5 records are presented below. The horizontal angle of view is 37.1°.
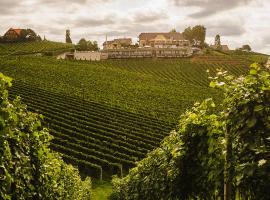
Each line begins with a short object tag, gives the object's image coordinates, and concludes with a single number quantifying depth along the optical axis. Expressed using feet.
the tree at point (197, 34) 585.63
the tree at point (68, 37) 638.16
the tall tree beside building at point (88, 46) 437.66
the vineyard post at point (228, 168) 19.63
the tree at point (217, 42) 652.89
